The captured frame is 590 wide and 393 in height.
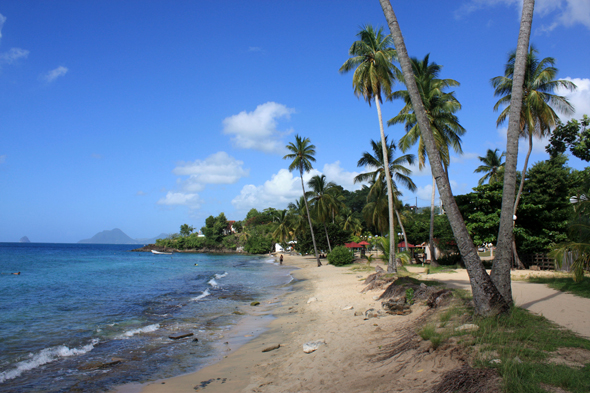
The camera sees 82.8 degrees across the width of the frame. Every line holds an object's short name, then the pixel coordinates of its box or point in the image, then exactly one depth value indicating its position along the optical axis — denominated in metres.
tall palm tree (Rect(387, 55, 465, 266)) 21.41
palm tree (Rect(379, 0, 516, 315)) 6.54
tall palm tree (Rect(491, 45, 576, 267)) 19.41
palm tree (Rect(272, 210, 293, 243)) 64.56
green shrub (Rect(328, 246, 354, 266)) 34.72
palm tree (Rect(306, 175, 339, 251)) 40.19
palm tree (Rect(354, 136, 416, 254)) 26.67
